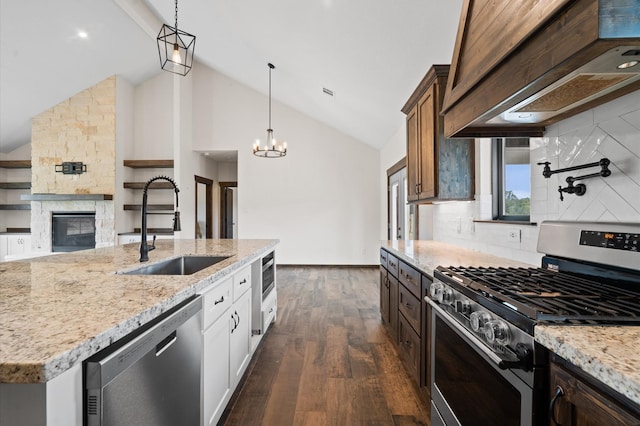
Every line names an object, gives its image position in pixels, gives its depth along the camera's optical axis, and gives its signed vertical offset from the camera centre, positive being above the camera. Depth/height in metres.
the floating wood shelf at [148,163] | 6.06 +1.02
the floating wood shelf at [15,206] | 6.13 +0.17
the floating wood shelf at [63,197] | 5.48 +0.31
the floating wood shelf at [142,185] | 6.02 +0.58
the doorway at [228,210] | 8.34 +0.13
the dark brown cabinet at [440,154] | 2.41 +0.48
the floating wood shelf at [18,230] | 6.23 -0.32
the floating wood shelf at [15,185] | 6.17 +0.60
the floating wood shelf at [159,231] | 6.15 -0.34
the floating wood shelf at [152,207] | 6.02 +0.14
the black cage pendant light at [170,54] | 5.67 +3.26
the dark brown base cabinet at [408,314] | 1.93 -0.77
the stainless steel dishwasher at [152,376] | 0.75 -0.49
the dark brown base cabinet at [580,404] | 0.58 -0.40
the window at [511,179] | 2.17 +0.26
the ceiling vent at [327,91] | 4.65 +1.90
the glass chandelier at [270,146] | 4.99 +1.14
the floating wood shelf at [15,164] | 6.16 +1.03
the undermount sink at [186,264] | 2.11 -0.36
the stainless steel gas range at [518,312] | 0.82 -0.30
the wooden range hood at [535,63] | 0.80 +0.50
